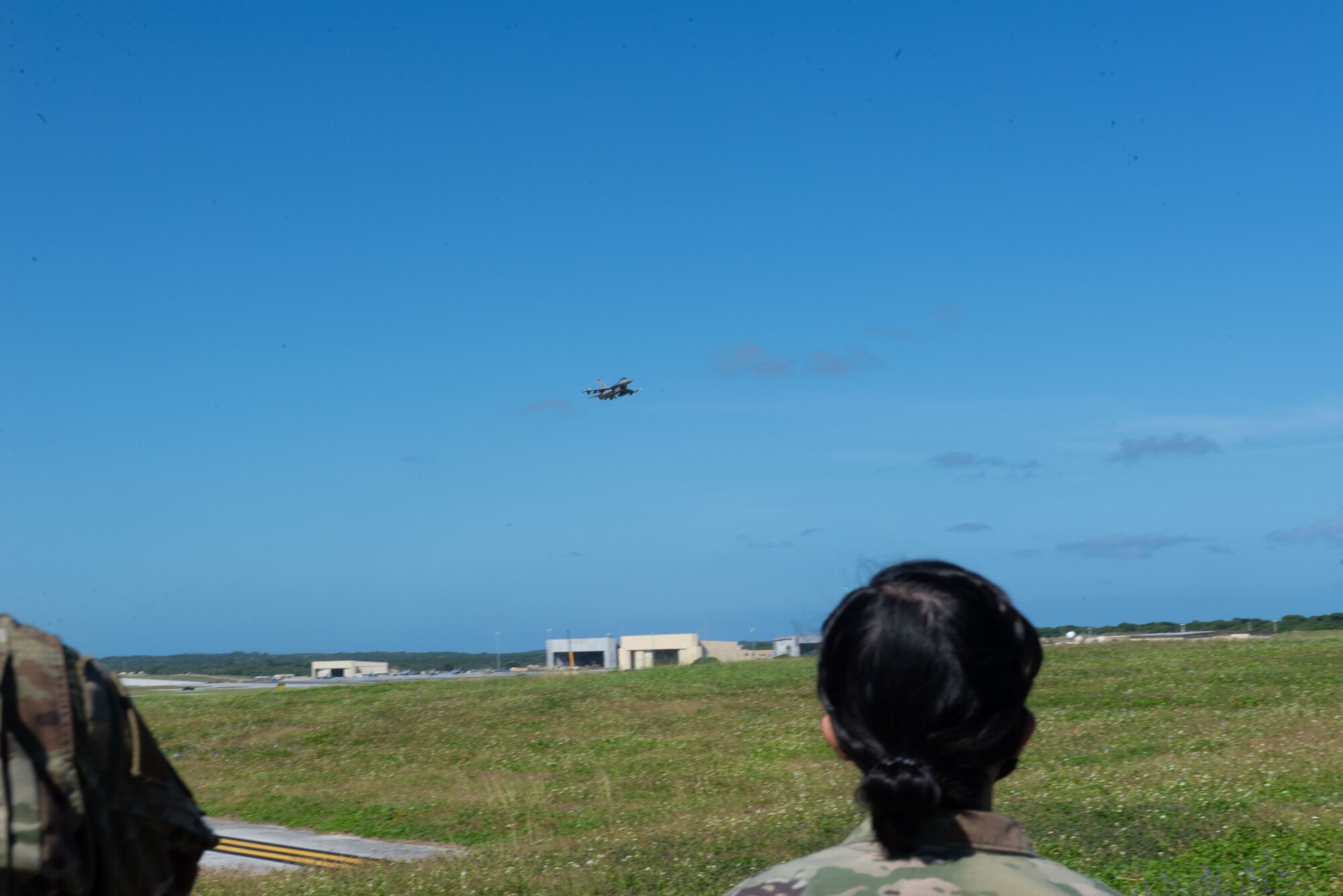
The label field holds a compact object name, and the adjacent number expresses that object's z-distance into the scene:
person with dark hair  2.08
